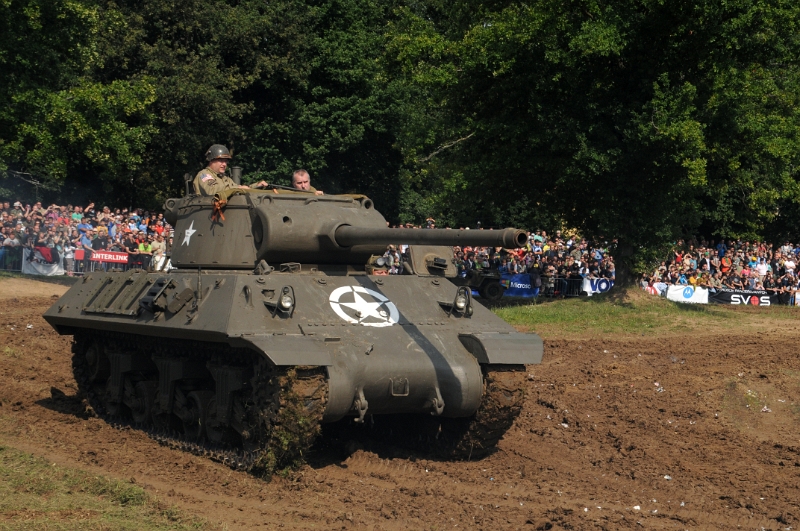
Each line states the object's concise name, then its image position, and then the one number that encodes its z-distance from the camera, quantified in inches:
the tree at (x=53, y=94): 964.0
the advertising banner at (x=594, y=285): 1149.7
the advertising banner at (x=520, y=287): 1128.2
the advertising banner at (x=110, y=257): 1088.2
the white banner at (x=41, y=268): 1127.0
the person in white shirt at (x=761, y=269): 1186.8
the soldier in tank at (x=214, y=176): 542.0
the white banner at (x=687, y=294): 1135.6
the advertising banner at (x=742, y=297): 1140.5
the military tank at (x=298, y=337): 413.1
